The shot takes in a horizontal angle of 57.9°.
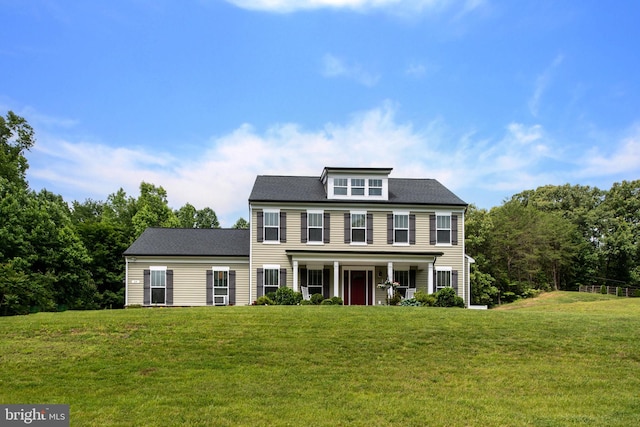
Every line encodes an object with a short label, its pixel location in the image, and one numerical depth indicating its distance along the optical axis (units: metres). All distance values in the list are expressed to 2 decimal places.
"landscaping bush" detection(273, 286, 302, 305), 25.50
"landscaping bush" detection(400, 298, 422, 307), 25.28
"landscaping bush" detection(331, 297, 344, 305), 25.20
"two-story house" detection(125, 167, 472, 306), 28.59
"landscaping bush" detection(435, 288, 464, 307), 25.64
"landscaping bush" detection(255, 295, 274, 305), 25.83
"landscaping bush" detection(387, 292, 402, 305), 25.91
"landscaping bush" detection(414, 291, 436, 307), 25.66
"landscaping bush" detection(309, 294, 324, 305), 25.50
